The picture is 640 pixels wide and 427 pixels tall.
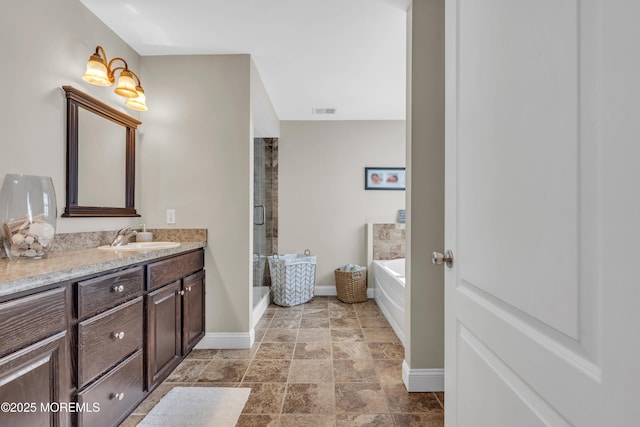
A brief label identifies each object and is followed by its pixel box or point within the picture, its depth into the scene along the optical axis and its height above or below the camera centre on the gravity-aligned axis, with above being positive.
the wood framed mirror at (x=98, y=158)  1.89 +0.39
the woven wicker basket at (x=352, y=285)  3.97 -0.93
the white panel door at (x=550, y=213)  0.43 +0.01
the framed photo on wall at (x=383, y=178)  4.37 +0.53
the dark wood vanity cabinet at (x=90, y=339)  0.98 -0.53
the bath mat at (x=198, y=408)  1.68 -1.15
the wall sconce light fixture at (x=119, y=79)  1.85 +0.87
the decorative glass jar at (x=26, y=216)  1.40 -0.01
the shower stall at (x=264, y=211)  3.64 +0.05
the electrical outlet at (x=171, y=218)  2.58 -0.03
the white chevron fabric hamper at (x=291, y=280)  3.77 -0.82
